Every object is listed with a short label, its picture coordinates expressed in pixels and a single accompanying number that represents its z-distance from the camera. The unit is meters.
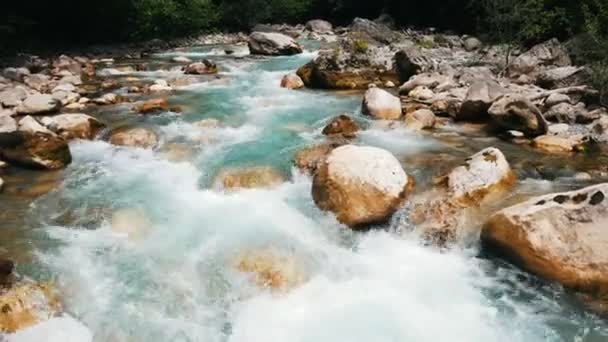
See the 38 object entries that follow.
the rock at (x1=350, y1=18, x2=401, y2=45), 23.33
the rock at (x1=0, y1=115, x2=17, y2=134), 8.44
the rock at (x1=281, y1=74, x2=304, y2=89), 13.58
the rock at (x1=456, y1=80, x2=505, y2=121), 9.74
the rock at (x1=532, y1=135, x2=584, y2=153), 8.30
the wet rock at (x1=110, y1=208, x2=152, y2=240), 6.37
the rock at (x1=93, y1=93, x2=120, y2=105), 11.83
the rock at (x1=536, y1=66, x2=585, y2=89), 11.84
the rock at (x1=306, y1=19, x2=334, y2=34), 31.91
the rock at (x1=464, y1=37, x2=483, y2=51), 20.89
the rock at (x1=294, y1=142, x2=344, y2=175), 7.78
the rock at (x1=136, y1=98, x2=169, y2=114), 10.87
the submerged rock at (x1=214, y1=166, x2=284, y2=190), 7.54
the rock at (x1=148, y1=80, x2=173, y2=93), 13.29
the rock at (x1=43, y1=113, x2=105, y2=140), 9.34
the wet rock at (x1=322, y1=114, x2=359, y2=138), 9.32
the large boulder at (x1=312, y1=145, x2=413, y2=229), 6.48
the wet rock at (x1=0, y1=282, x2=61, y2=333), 4.76
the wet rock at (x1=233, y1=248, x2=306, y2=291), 5.59
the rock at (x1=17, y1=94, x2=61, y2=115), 10.53
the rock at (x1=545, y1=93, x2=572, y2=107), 10.30
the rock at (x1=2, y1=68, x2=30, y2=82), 13.67
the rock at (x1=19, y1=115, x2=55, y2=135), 8.25
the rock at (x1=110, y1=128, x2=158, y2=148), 9.01
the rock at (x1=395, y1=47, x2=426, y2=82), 13.67
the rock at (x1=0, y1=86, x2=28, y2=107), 10.88
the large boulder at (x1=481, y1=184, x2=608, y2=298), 5.26
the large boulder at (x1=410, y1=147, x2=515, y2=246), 6.34
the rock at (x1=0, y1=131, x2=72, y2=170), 8.00
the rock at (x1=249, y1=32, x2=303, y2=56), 20.08
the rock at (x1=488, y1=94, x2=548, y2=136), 8.81
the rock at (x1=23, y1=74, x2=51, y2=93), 13.07
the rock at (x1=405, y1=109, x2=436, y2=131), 9.61
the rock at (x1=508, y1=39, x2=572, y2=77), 14.32
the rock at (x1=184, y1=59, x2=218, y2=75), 15.72
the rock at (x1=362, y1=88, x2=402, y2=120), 10.28
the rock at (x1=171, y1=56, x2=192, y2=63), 18.61
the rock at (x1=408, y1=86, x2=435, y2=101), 11.71
